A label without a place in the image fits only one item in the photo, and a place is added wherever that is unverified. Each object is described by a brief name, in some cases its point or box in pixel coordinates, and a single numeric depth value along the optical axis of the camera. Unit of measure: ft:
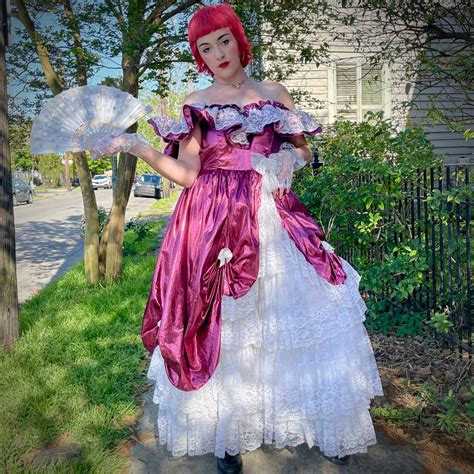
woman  6.46
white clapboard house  34.09
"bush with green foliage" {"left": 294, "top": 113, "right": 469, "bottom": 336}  11.71
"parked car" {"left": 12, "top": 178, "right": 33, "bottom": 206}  79.82
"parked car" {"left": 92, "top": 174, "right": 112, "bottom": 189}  162.30
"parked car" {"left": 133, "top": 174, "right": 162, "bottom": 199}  92.32
